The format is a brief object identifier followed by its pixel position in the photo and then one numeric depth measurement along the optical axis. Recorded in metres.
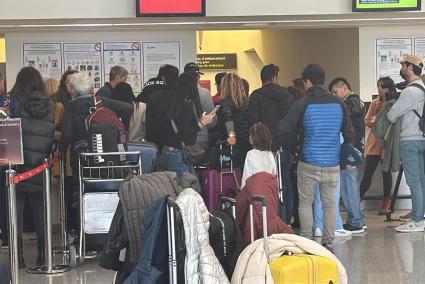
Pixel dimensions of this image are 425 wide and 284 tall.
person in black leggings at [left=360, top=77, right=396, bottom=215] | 9.12
